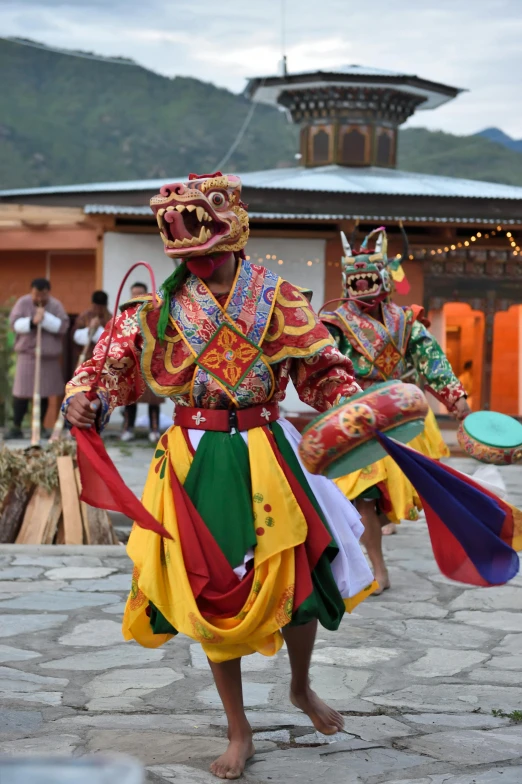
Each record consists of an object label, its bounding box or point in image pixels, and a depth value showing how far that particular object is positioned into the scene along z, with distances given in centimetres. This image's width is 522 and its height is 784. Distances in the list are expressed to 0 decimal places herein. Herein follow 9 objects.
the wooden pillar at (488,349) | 1470
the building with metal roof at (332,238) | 1418
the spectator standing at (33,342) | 1219
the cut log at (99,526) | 696
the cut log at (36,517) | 691
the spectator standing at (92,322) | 1212
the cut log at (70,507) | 689
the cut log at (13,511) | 692
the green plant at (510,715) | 390
